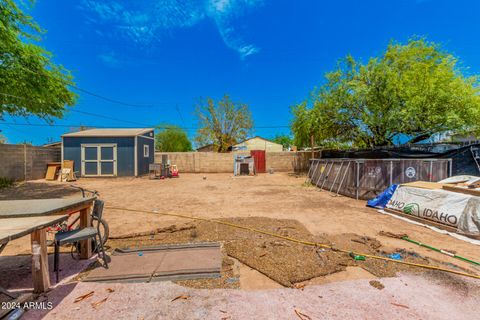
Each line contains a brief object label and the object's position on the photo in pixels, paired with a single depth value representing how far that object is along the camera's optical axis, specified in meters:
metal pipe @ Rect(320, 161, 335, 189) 8.68
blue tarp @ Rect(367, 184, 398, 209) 5.62
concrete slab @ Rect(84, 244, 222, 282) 2.41
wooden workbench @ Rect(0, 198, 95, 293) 1.88
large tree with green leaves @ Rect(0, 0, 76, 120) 5.70
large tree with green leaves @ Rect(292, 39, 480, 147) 8.80
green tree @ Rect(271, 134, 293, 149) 52.41
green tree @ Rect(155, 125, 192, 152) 32.78
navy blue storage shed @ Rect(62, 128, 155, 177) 12.45
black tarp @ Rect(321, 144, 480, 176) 6.82
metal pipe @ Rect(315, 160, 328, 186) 9.12
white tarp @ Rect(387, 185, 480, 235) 3.79
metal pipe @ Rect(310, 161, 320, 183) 10.01
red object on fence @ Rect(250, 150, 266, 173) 15.83
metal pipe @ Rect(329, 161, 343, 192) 7.95
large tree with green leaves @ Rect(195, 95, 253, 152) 21.42
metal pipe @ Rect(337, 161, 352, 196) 7.48
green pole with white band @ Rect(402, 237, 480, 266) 2.81
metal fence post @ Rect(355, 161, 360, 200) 6.89
